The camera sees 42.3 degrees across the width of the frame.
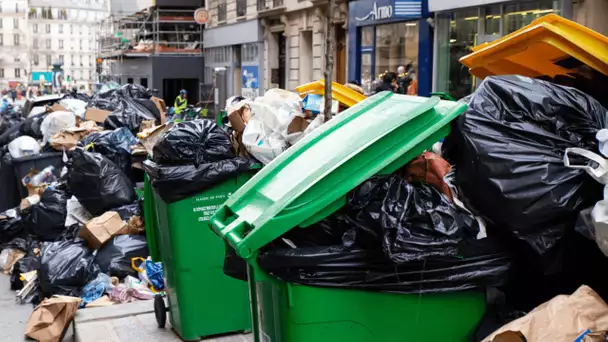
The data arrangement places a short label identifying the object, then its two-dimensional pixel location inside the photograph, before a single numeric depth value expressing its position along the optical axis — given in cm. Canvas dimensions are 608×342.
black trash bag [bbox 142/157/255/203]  475
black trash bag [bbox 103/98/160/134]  970
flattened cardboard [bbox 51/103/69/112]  1086
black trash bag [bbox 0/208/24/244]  875
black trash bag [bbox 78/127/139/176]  827
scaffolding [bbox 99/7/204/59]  3250
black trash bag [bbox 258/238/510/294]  287
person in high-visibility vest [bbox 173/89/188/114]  1938
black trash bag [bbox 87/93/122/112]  1062
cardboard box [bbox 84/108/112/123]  1030
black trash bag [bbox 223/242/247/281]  347
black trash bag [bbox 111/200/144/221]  724
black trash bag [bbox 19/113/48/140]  1060
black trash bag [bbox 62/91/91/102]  1238
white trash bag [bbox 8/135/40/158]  964
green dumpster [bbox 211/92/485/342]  288
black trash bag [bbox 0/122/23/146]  1099
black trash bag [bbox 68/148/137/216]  738
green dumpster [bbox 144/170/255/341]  484
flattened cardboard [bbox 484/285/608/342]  254
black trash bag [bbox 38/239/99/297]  654
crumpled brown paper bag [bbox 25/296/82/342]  560
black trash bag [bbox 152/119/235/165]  486
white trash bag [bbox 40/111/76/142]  998
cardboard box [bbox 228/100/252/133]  513
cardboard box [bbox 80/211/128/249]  686
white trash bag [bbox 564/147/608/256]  255
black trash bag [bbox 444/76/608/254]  279
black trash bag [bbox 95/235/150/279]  664
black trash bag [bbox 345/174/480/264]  283
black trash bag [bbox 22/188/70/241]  785
